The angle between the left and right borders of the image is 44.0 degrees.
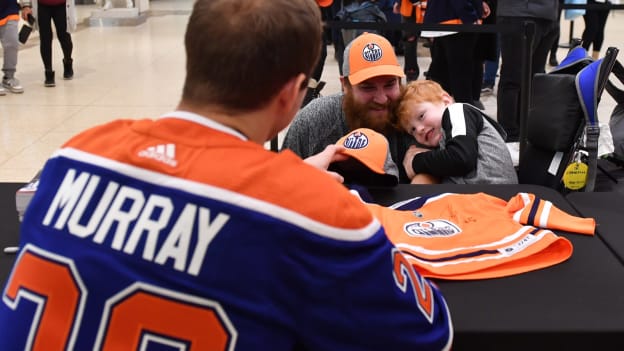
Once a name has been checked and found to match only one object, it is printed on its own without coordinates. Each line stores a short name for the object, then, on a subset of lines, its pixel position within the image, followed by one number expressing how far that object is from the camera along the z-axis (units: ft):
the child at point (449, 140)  7.89
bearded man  8.89
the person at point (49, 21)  21.18
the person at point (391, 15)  26.55
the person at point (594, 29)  24.27
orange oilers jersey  5.27
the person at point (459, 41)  16.61
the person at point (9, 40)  20.13
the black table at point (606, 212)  5.84
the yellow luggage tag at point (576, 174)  8.46
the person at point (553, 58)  24.19
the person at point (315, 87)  12.14
